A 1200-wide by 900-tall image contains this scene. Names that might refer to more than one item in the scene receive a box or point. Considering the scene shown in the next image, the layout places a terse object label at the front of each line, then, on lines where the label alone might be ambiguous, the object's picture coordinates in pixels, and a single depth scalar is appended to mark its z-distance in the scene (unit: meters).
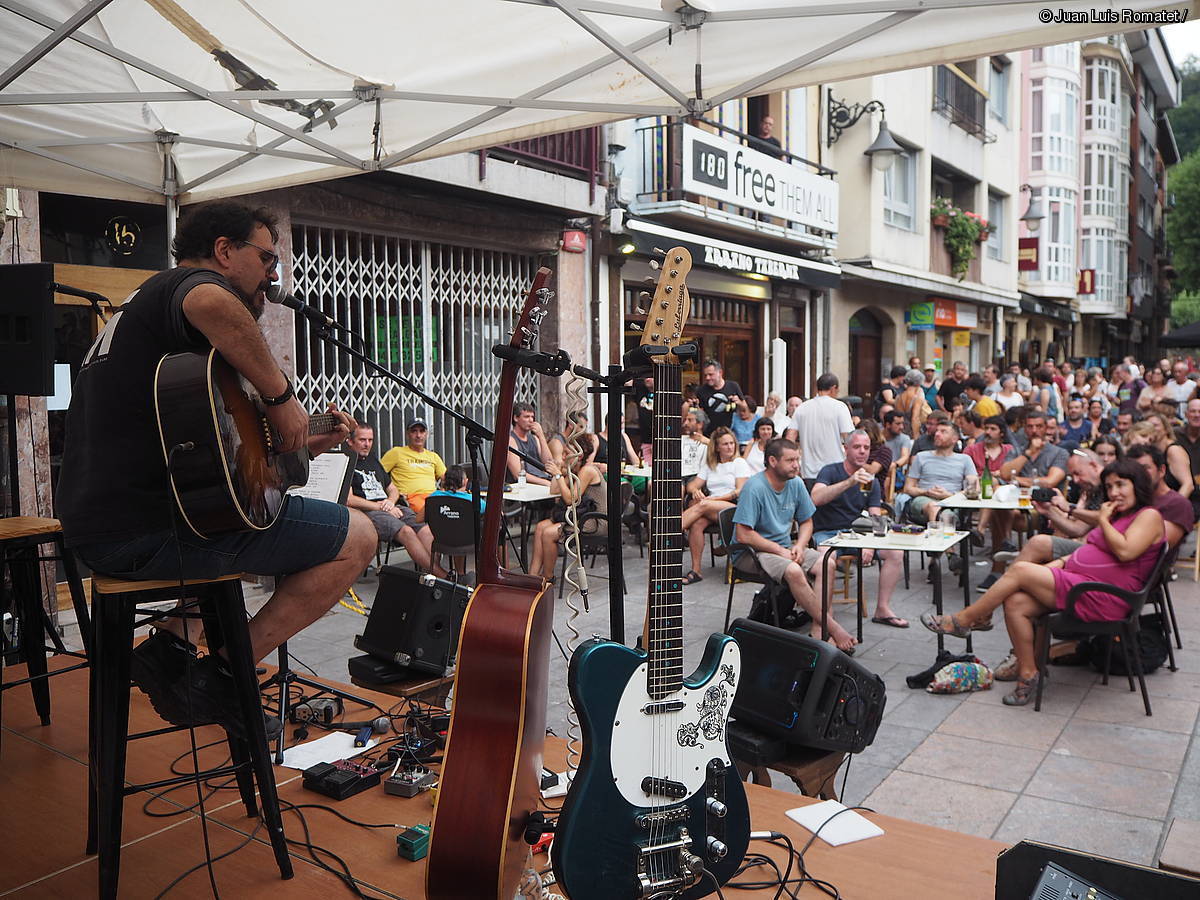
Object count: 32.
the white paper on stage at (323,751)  3.25
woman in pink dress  4.93
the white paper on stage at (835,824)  2.76
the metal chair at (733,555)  6.10
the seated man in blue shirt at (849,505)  6.50
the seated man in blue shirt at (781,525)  5.92
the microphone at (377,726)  3.52
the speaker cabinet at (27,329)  3.85
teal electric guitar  2.13
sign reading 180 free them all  10.59
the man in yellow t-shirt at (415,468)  7.83
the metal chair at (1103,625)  4.84
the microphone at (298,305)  2.60
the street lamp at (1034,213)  20.06
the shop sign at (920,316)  18.95
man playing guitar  2.25
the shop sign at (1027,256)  24.66
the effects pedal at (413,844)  2.61
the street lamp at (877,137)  14.43
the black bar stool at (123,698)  2.22
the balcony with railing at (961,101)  18.02
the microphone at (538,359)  2.35
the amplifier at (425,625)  3.79
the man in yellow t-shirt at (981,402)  10.98
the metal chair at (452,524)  6.52
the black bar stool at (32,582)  3.34
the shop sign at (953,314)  19.44
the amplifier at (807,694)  3.02
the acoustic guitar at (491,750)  2.12
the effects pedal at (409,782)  2.98
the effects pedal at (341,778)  2.99
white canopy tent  3.41
